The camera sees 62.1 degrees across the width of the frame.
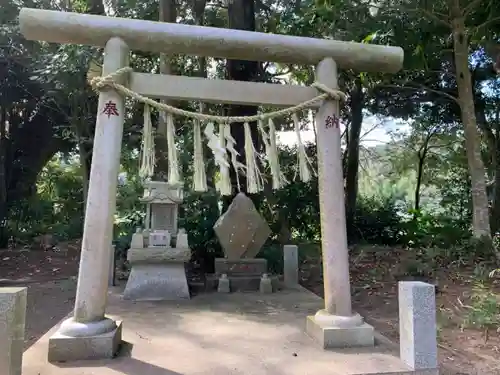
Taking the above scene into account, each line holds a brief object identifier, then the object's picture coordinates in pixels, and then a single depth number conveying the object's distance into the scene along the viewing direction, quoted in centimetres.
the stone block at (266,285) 571
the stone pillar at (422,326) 285
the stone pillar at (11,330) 225
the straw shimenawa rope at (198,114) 322
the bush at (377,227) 1099
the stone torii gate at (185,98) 305
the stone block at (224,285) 582
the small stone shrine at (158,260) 543
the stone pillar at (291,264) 623
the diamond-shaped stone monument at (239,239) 613
